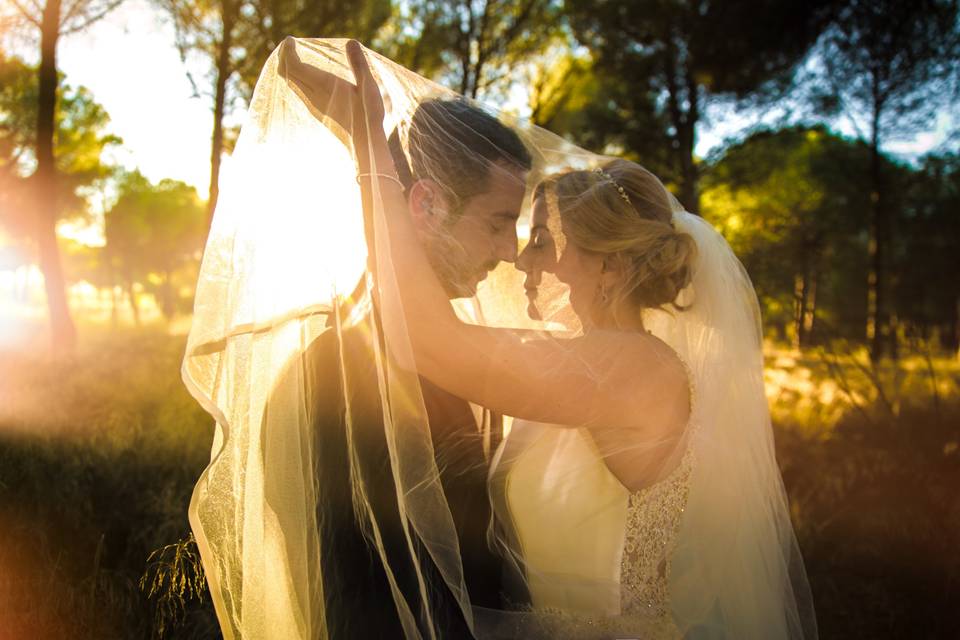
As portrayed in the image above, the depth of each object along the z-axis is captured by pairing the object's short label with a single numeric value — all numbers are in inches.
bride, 56.5
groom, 57.4
